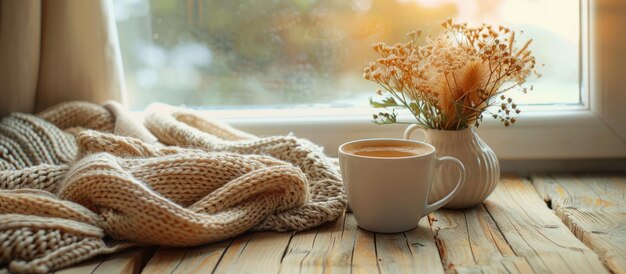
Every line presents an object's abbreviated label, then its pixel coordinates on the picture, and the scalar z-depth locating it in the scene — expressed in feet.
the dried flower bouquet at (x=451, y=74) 2.71
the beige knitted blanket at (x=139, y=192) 2.29
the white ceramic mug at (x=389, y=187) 2.50
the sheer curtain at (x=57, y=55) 3.42
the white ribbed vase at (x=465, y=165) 2.85
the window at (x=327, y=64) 3.61
